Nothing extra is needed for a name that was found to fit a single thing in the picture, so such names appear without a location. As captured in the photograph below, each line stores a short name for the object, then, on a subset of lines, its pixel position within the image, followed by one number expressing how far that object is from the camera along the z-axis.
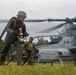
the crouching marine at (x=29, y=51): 14.89
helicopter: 19.75
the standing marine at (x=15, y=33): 11.20
